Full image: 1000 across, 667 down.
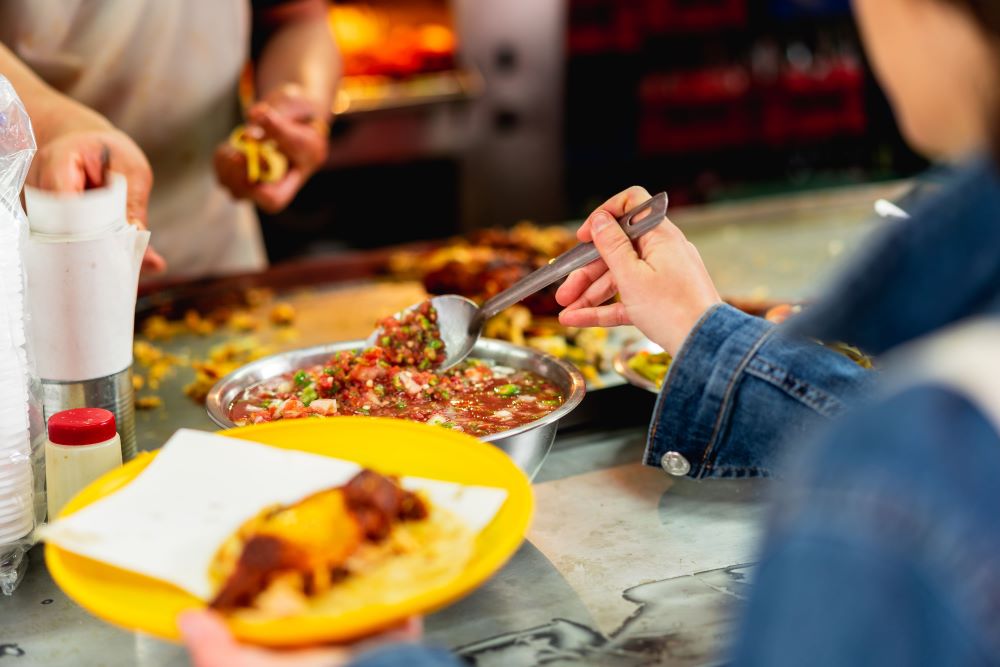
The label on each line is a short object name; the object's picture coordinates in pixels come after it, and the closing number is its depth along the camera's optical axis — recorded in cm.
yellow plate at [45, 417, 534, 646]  101
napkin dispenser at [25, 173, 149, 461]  155
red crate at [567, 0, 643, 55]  516
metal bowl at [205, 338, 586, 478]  152
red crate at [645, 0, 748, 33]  516
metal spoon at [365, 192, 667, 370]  163
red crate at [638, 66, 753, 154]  530
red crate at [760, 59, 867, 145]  536
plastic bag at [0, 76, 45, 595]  140
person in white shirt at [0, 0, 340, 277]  277
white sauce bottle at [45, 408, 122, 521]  147
